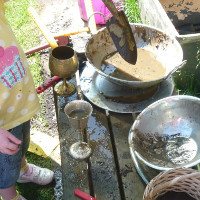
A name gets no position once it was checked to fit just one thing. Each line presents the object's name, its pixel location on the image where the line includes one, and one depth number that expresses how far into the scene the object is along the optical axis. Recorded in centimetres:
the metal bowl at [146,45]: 230
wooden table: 175
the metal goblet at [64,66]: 210
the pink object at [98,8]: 348
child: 161
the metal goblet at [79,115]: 186
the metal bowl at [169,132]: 183
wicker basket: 145
